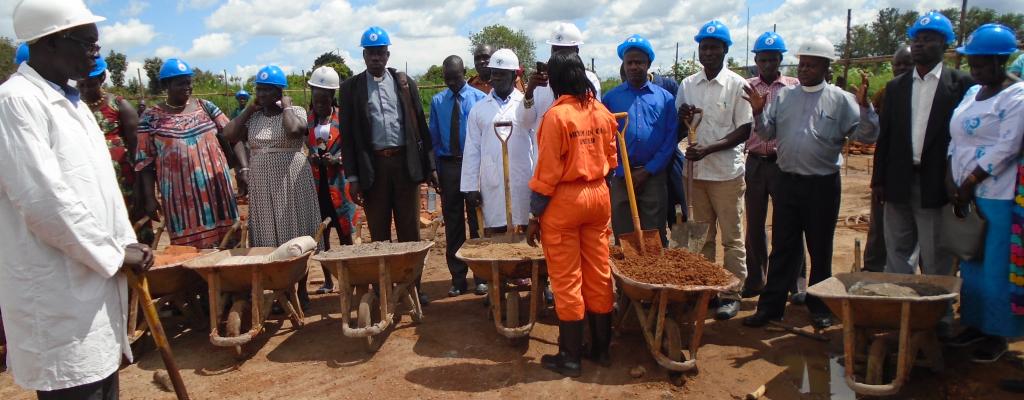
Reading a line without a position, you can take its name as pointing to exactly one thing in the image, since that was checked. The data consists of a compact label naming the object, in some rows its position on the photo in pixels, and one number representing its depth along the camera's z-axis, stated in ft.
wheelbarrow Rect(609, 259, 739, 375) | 12.53
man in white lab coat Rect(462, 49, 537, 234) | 16.30
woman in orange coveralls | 12.46
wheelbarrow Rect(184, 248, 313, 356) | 14.33
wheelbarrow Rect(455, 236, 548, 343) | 14.35
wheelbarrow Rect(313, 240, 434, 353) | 14.64
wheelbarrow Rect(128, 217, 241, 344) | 14.65
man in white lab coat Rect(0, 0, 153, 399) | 7.45
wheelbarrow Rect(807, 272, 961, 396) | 11.13
